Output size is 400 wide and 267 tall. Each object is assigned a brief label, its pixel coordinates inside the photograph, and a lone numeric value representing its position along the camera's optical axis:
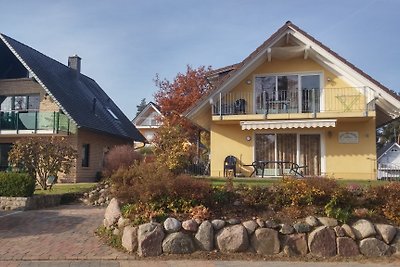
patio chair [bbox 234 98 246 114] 22.51
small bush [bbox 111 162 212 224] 10.27
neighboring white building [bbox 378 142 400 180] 26.48
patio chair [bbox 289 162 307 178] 20.38
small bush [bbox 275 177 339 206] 10.34
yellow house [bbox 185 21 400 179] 21.19
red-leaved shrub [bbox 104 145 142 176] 24.15
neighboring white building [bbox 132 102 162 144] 62.06
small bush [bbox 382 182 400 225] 10.08
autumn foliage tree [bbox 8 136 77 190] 19.14
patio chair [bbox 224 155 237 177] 21.92
